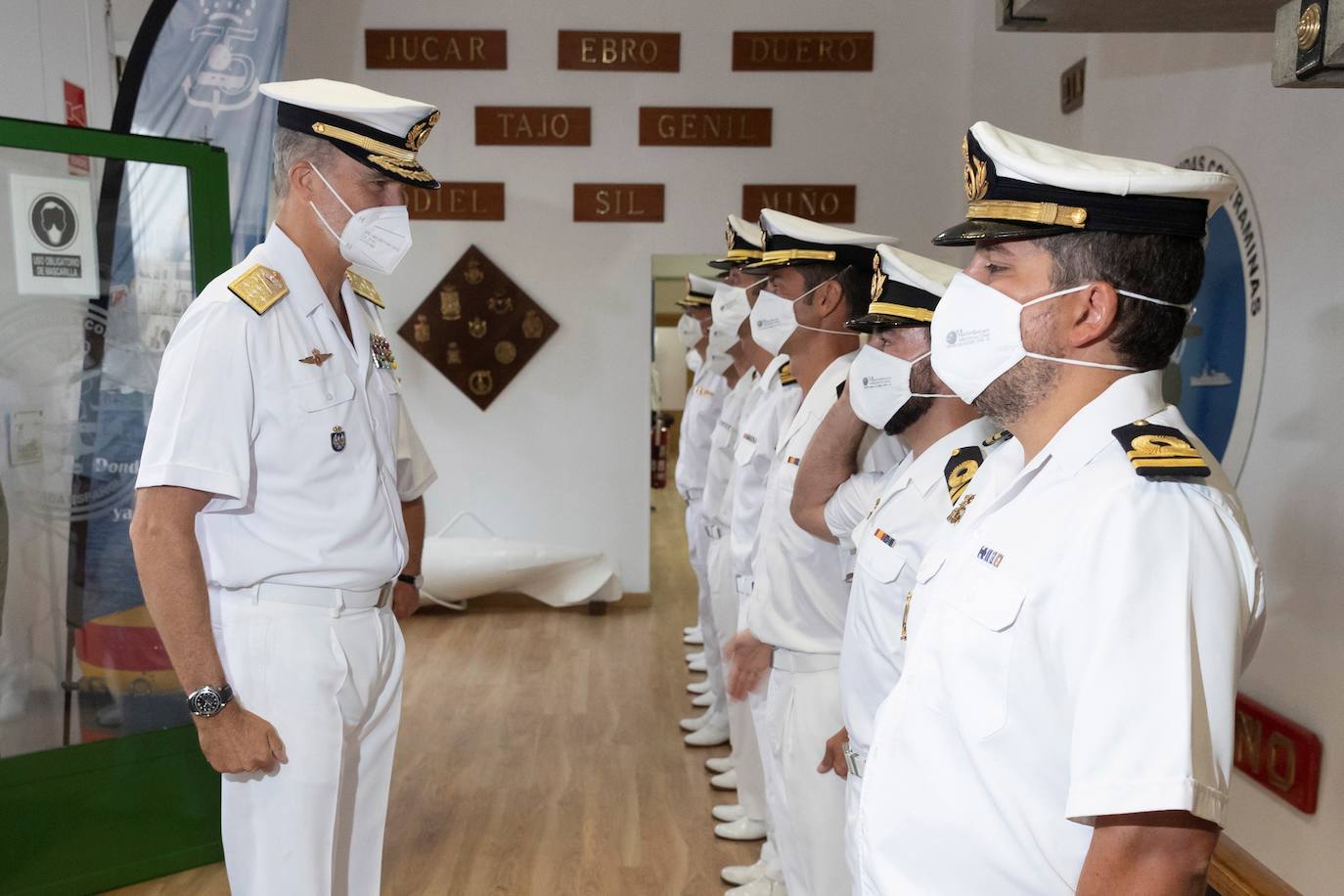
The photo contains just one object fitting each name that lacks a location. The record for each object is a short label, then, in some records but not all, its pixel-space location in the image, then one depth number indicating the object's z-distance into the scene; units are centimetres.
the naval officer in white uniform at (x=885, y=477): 178
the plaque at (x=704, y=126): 609
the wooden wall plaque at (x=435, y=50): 599
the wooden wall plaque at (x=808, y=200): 613
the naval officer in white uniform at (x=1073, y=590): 98
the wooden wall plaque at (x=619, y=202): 614
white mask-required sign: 279
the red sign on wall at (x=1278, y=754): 216
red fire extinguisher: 763
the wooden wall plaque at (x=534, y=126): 607
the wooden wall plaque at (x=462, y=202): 613
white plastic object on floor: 591
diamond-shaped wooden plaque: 620
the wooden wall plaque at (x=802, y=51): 604
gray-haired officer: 169
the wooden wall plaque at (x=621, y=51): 602
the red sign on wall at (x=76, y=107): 379
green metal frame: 272
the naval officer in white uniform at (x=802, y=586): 229
